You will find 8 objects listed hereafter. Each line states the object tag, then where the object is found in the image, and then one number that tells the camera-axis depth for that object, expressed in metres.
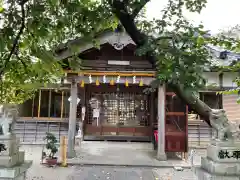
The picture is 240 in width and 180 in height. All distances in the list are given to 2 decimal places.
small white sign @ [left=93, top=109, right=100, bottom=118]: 11.77
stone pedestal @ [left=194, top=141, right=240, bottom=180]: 3.68
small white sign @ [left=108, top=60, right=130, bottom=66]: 9.40
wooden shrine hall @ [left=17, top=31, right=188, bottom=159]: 8.66
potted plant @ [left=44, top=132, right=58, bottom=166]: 7.20
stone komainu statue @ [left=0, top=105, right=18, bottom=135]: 4.45
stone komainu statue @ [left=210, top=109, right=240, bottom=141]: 3.75
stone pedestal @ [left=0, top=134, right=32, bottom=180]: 4.11
